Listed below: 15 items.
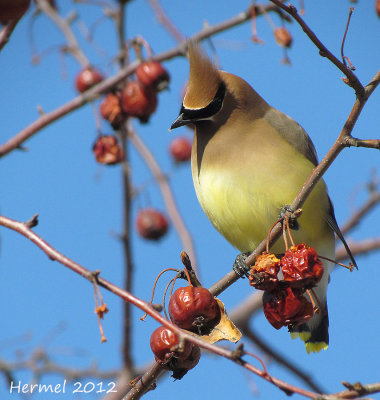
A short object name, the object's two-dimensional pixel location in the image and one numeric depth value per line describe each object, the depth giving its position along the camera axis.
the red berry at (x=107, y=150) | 8.05
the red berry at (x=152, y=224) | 9.74
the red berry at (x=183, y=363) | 4.29
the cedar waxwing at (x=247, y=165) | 6.89
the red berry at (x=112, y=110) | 7.87
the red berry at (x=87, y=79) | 8.41
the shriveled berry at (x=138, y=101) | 7.83
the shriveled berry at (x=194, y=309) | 4.41
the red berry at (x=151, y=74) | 7.73
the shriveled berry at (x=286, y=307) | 4.68
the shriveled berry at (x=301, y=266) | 4.47
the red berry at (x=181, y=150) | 10.42
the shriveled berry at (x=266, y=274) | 4.66
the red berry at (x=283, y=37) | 7.90
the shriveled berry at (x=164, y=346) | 4.19
